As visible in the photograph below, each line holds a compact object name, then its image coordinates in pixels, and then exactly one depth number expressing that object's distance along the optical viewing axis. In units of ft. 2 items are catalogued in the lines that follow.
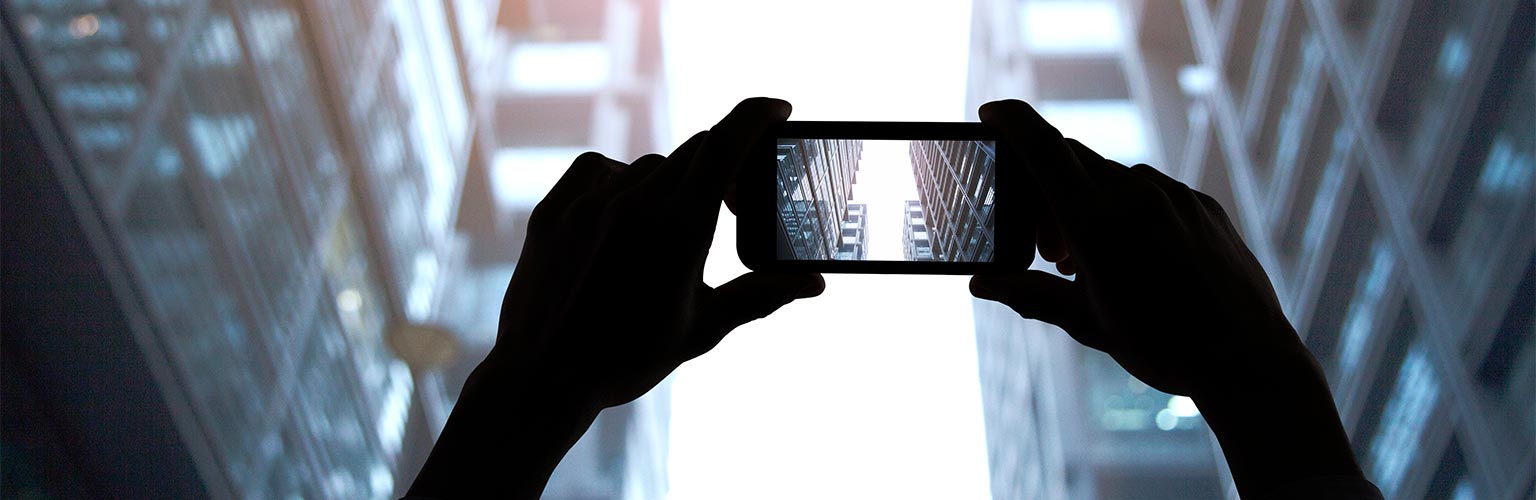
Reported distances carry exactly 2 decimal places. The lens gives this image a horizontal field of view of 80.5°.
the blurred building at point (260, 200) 13.43
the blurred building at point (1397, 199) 15.99
